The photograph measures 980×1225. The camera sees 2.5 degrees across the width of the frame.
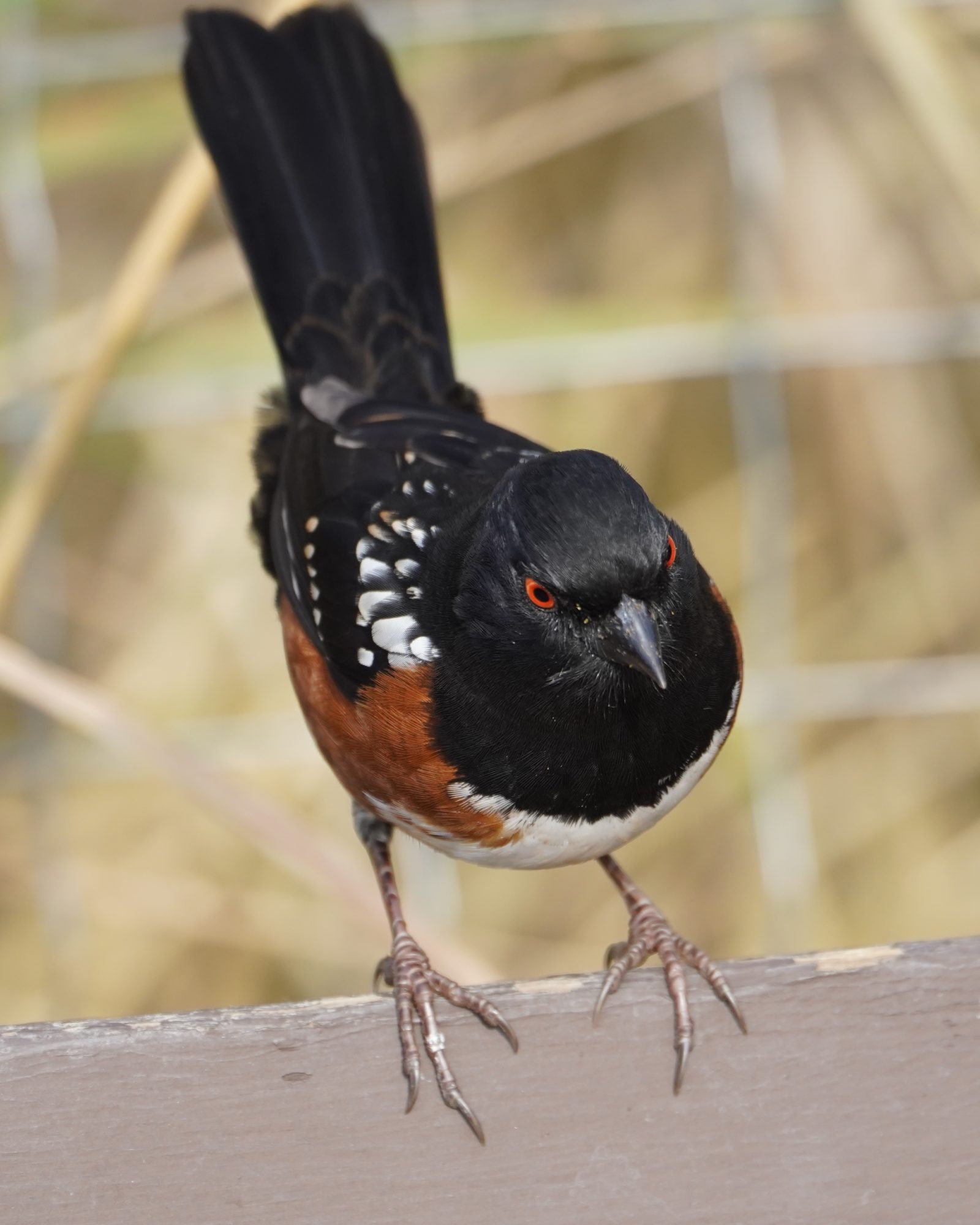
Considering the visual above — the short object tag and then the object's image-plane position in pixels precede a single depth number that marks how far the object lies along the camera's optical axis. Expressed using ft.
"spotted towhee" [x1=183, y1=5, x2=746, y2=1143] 9.27
